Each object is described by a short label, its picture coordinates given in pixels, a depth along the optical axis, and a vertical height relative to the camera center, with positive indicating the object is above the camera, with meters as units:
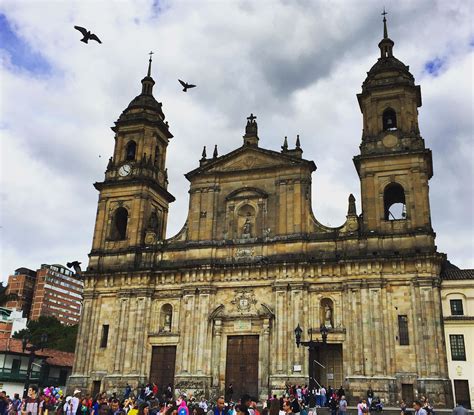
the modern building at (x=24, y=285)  118.59 +20.82
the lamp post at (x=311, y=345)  26.02 +2.35
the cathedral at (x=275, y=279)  31.41 +6.97
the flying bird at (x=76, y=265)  35.94 +7.74
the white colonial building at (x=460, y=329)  30.67 +3.98
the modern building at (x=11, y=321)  69.64 +8.01
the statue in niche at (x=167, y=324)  36.56 +4.23
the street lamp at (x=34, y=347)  28.17 +2.04
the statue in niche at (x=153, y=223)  40.44 +11.82
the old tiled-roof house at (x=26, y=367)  48.12 +1.64
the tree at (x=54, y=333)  65.44 +6.27
